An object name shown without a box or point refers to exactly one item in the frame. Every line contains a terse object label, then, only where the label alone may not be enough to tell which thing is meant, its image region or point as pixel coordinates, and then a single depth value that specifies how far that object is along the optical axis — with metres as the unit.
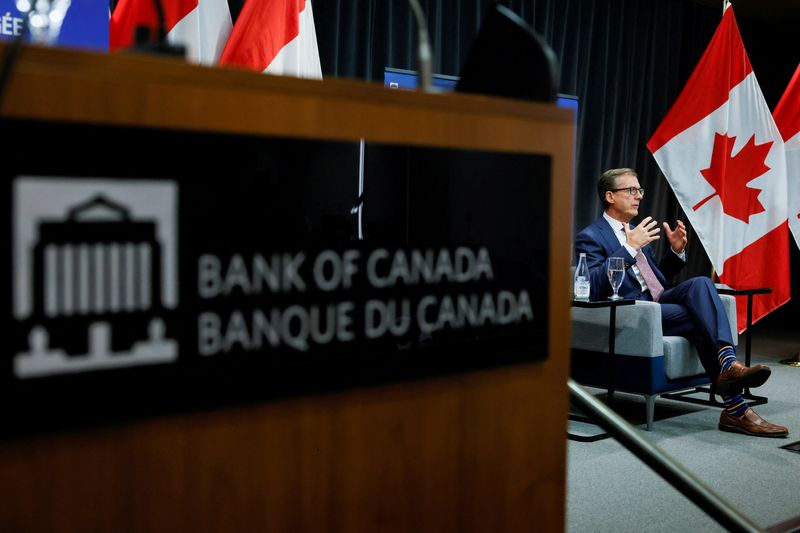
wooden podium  0.70
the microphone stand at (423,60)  0.96
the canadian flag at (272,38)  3.63
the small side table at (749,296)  4.13
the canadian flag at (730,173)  4.73
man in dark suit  3.56
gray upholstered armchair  3.58
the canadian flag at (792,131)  5.14
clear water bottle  3.74
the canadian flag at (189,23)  3.38
